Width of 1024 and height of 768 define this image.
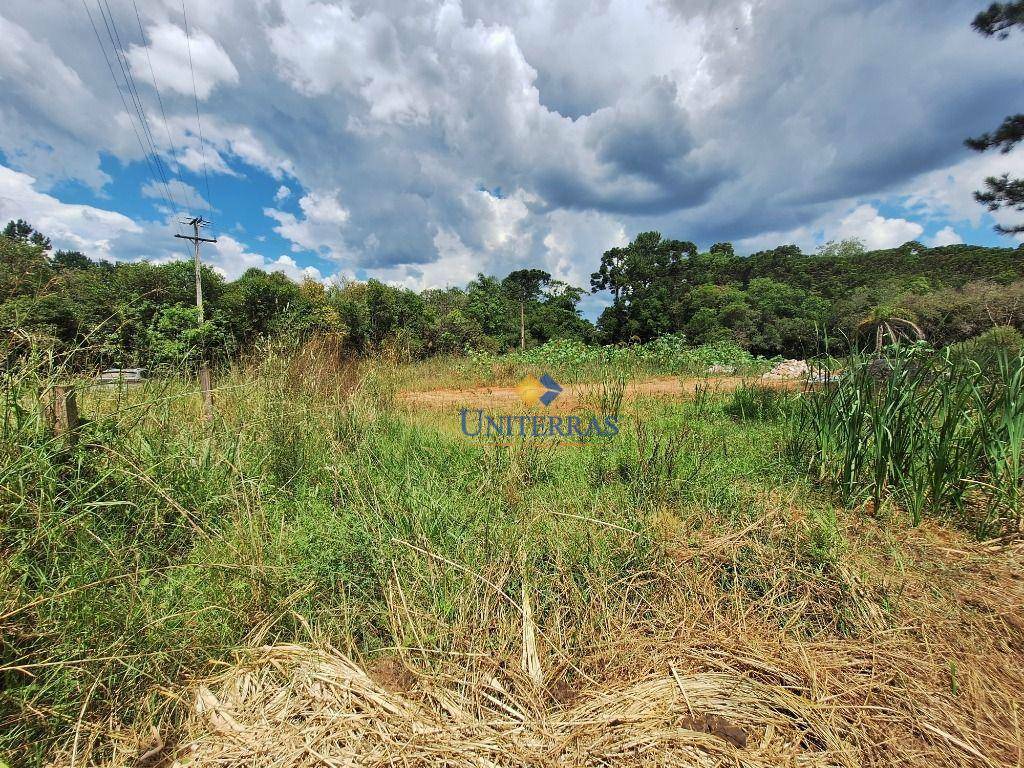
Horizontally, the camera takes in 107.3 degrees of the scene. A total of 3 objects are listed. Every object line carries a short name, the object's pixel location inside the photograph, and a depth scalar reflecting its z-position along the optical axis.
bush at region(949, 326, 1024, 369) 2.23
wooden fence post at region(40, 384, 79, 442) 1.63
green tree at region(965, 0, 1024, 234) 5.07
